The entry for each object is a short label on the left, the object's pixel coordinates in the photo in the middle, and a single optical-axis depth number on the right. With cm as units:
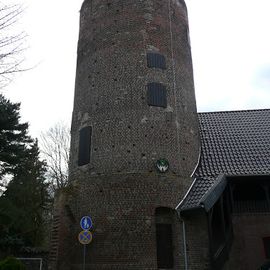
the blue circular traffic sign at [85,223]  978
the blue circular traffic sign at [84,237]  964
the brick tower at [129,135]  1243
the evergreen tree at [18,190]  1875
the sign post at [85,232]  965
